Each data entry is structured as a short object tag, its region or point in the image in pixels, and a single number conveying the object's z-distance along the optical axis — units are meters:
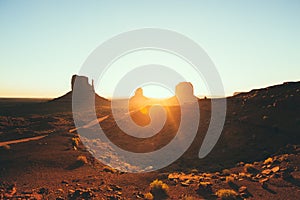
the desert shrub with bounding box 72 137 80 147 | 29.44
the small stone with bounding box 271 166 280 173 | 18.36
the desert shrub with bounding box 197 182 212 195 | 15.87
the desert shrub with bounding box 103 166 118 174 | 21.78
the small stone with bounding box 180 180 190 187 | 17.32
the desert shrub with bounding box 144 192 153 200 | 15.12
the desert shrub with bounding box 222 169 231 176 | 19.50
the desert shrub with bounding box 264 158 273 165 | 20.58
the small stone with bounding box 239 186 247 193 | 15.43
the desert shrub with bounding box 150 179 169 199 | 15.64
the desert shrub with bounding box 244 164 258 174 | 19.52
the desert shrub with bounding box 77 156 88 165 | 23.21
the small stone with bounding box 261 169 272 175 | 18.44
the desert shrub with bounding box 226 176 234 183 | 17.05
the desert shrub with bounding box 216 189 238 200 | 14.32
